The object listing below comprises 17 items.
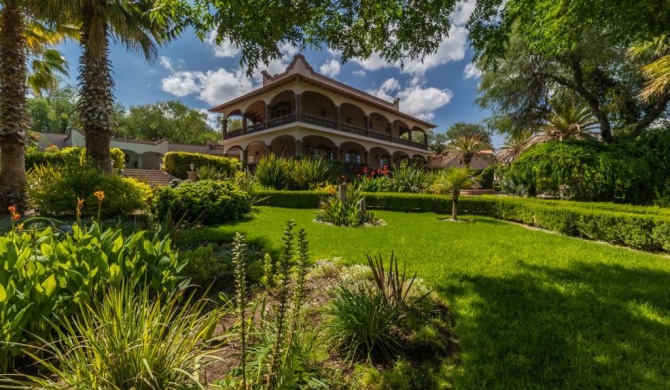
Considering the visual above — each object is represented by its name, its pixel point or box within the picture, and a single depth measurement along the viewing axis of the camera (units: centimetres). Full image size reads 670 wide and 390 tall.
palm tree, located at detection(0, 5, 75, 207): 888
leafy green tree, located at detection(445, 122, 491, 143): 6641
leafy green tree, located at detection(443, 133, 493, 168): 3372
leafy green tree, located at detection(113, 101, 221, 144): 4284
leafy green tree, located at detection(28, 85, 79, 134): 4144
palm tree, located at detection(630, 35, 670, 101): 1068
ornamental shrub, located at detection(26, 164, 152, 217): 808
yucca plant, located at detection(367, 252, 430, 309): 285
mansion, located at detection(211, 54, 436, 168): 2167
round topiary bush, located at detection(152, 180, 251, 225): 847
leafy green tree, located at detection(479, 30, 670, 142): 1648
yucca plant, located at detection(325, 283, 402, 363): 252
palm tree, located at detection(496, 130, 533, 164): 2944
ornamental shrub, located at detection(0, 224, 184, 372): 195
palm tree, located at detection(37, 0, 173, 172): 898
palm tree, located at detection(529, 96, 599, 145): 2312
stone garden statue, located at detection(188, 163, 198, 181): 1844
